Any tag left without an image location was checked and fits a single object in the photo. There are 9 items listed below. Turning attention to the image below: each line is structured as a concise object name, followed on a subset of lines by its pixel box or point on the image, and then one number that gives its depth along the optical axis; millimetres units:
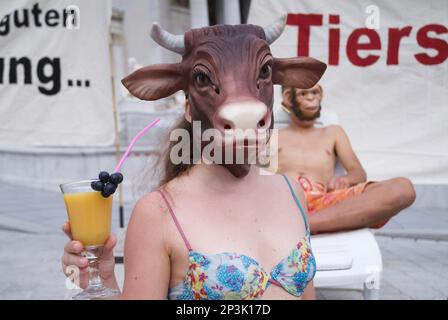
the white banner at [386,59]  4352
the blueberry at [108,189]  1343
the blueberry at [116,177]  1313
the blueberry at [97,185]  1353
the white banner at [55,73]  3891
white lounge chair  2783
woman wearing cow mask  1204
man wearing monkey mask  3008
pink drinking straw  1463
